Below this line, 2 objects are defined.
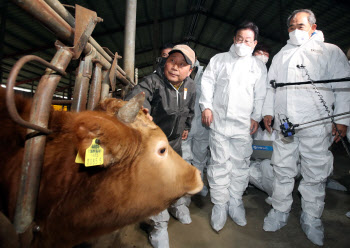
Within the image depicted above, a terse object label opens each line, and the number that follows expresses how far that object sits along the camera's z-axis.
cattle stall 0.89
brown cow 1.05
